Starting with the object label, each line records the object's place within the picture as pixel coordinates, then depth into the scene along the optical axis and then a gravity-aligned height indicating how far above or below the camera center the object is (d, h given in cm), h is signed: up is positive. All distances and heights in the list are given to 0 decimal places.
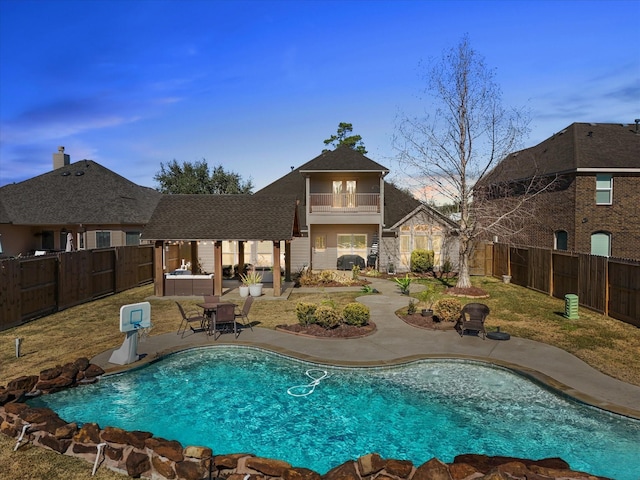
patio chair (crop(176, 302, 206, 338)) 1271 -287
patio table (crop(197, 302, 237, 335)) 1266 -248
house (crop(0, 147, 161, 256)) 2833 +139
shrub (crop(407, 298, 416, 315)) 1514 -268
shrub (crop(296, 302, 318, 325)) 1353 -256
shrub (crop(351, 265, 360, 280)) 2433 -229
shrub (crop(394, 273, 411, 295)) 2002 -249
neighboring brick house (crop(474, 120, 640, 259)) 2430 +217
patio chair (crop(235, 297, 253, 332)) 1315 -277
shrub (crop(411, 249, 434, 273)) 2689 -173
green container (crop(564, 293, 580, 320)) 1451 -252
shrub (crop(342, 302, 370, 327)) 1323 -252
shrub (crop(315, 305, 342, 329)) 1310 -257
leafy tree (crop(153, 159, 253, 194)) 4591 +581
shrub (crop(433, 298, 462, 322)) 1398 -252
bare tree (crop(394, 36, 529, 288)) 2070 +285
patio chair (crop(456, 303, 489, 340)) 1235 -248
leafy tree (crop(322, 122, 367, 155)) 5700 +1257
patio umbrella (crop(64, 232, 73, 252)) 2802 -58
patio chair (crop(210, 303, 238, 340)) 1252 -241
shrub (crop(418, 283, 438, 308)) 1538 -232
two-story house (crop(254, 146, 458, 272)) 2802 +61
